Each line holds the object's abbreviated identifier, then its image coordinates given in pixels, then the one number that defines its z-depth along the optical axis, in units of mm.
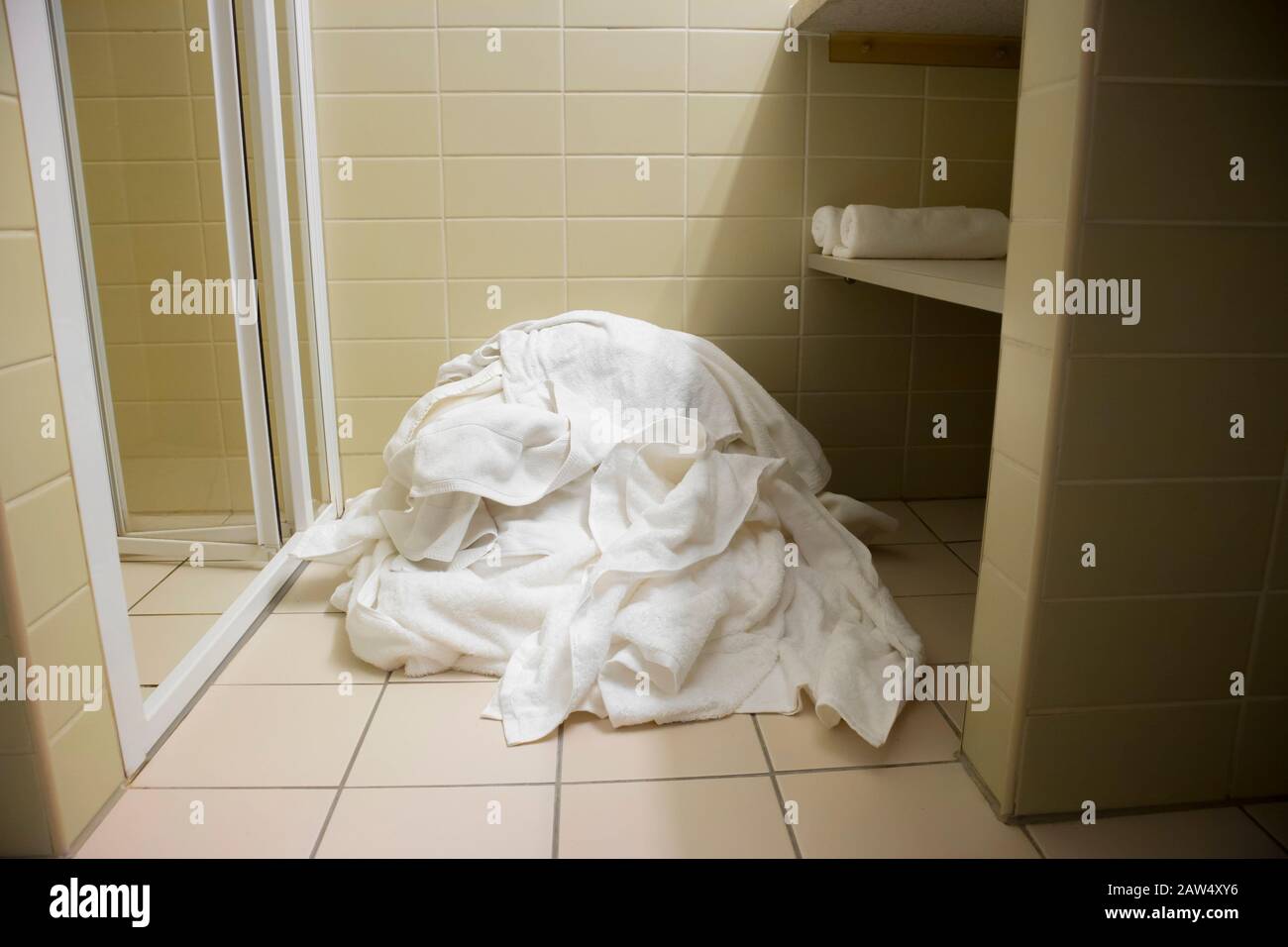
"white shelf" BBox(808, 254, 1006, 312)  1184
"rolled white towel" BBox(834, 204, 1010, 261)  1756
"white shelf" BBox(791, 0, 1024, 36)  1646
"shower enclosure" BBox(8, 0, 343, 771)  1426
